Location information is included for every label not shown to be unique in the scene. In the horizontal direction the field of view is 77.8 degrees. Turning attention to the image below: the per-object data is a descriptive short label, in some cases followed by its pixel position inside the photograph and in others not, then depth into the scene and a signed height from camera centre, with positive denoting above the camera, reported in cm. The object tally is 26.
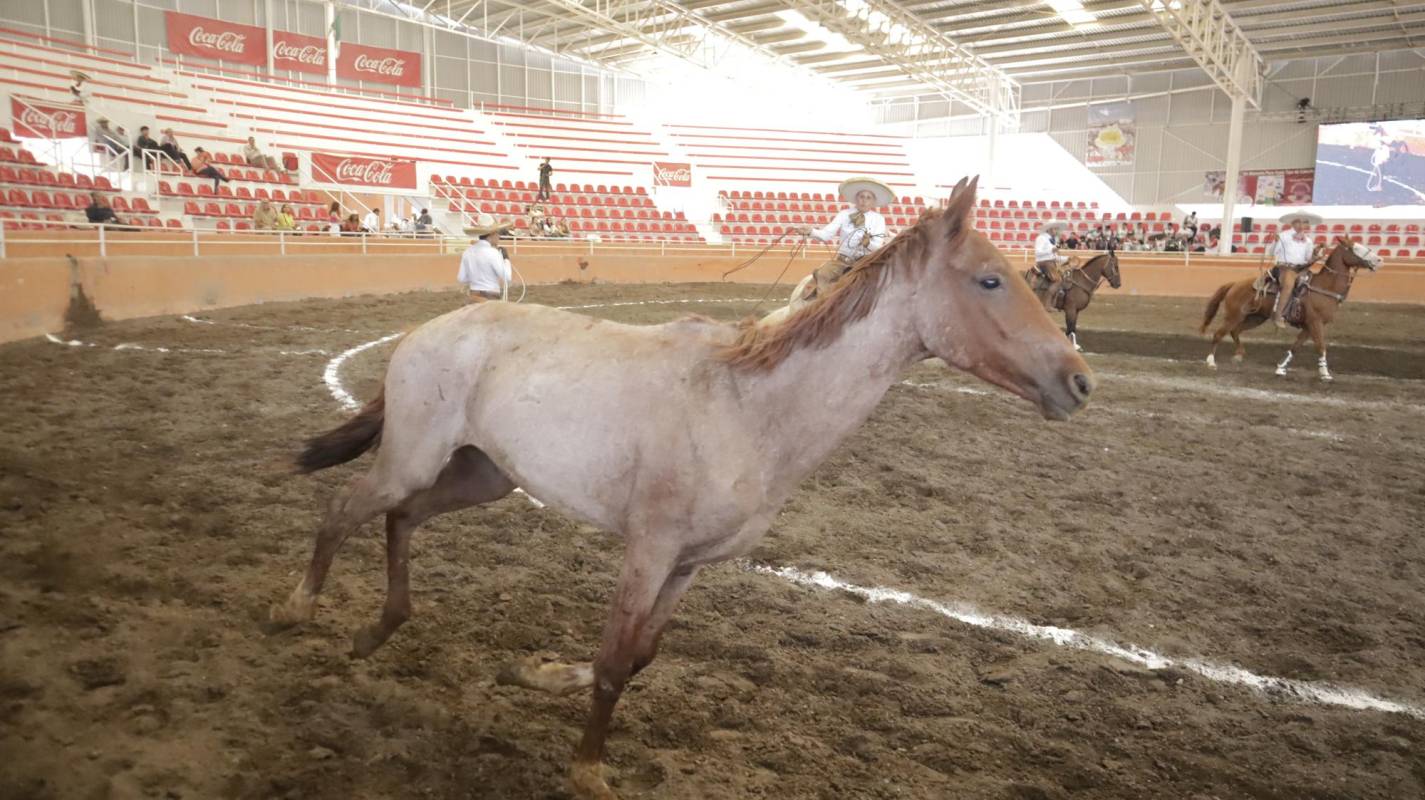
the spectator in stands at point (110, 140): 1755 +222
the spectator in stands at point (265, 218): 1666 +69
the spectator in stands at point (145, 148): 1764 +218
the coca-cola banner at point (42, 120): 1698 +252
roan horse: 249 -41
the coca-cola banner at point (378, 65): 3359 +734
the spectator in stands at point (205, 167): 1844 +181
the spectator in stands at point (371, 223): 1941 +74
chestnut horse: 1086 -24
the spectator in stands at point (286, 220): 1681 +66
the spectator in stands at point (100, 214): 1345 +58
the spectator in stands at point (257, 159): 2117 +228
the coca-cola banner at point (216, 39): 3005 +735
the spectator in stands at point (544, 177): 2652 +243
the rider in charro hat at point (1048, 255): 1404 +18
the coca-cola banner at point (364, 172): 2202 +216
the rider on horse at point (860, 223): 810 +40
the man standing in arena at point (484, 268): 911 -10
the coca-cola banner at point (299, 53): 3192 +734
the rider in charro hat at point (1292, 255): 1129 +20
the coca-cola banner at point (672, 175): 3148 +306
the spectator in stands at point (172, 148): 1855 +219
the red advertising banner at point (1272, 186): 3003 +290
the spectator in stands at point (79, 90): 1828 +338
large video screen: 2697 +332
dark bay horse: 1377 -32
